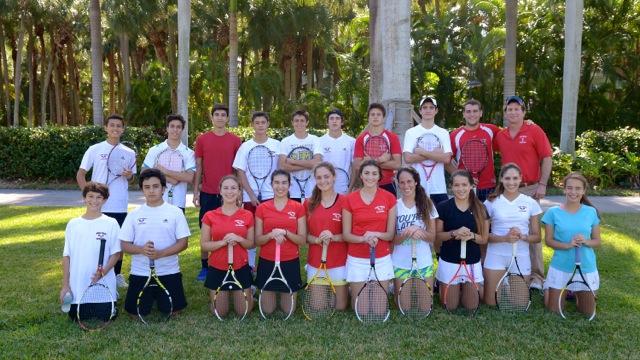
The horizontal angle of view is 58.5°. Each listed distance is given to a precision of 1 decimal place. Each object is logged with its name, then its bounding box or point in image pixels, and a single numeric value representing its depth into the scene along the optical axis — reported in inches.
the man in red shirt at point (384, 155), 261.0
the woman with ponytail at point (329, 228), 233.1
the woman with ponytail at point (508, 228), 237.9
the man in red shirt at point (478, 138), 267.6
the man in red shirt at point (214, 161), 280.1
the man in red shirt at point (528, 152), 261.3
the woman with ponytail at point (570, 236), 229.3
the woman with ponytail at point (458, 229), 233.1
